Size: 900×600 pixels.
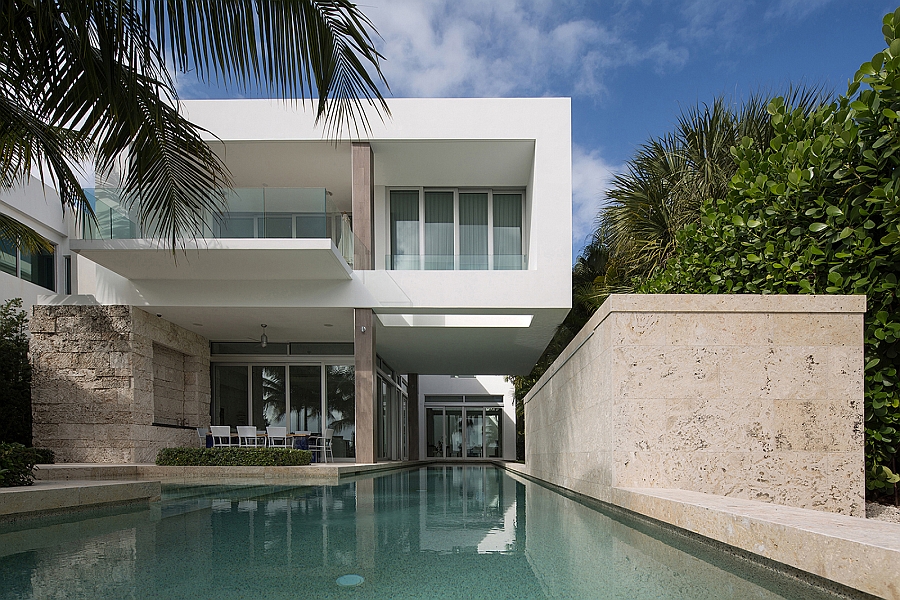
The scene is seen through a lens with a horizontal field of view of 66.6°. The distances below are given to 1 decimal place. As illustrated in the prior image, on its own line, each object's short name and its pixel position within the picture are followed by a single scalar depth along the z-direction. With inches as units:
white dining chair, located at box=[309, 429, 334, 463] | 626.5
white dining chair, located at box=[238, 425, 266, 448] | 553.0
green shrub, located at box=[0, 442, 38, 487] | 225.8
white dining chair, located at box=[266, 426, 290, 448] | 561.6
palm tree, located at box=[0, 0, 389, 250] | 142.7
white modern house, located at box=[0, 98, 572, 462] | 484.4
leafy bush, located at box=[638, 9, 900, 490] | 182.1
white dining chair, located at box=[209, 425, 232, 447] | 558.6
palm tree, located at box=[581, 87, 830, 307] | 442.0
